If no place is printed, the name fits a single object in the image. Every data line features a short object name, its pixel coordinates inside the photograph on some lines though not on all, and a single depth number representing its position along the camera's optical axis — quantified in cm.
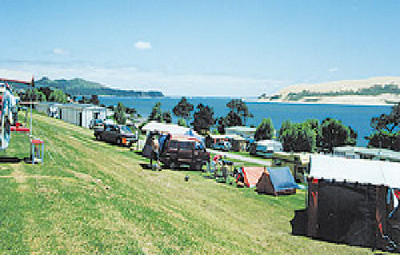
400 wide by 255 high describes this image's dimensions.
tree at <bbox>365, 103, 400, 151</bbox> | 4397
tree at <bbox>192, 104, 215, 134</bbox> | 8038
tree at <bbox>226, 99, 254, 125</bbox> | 9088
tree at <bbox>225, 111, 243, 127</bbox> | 8400
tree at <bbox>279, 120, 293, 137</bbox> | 4953
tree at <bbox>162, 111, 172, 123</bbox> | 9088
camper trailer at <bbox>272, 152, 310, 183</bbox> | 1983
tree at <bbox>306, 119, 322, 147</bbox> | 5216
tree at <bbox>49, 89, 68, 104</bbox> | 10306
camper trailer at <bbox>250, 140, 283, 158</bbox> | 3528
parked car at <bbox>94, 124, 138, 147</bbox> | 2564
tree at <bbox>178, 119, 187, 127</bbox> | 7256
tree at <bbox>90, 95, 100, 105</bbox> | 14388
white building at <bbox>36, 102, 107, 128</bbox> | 4103
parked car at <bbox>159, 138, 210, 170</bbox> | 1903
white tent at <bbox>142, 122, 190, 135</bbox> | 2478
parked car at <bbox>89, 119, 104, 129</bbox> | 4016
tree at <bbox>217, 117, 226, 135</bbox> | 8314
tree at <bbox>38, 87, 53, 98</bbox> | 11785
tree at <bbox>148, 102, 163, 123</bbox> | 8772
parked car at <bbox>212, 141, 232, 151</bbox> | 3953
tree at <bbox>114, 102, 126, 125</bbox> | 7902
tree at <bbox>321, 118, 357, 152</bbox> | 5156
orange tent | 1697
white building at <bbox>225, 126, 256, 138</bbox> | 5602
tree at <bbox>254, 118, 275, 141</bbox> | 5191
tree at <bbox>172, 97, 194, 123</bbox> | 10494
